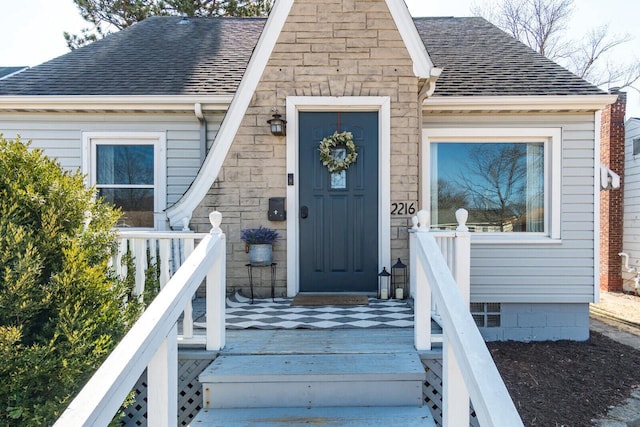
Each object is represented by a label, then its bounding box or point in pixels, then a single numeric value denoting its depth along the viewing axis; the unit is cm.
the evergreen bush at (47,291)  238
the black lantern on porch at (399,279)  489
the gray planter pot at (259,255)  477
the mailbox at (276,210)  500
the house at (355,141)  498
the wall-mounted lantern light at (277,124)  484
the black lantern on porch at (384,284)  479
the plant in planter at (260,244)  477
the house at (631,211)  949
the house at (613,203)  968
